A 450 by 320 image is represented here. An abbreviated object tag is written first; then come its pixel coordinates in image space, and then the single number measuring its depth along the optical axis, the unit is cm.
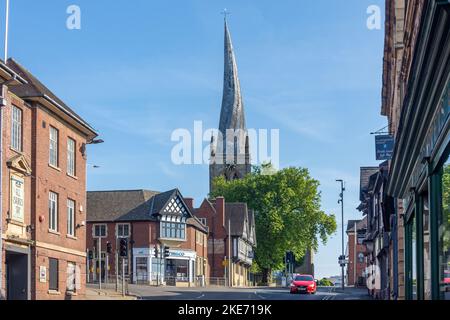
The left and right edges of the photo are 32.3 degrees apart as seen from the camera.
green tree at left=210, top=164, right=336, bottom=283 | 9125
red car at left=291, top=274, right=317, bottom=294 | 5164
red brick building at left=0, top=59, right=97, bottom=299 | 2875
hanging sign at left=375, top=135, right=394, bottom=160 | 2953
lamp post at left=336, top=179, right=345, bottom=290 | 6772
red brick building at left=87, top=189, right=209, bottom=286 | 7438
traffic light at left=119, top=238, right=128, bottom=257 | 3662
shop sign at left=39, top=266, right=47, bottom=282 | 3136
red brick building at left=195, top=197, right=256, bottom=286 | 8975
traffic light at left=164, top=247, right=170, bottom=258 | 4955
